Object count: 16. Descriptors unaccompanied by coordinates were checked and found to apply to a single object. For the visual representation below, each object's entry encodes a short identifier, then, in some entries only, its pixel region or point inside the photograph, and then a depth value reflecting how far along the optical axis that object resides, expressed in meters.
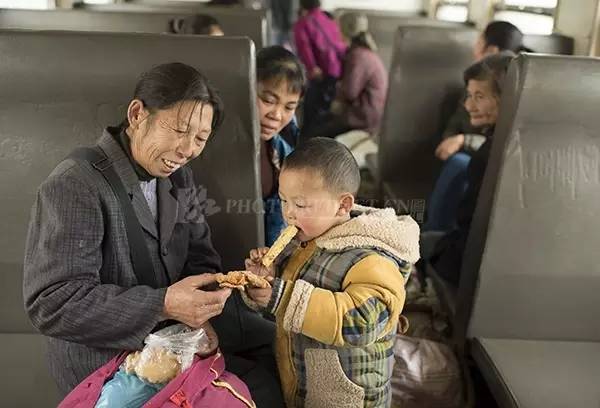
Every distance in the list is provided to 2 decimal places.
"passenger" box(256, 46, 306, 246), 1.77
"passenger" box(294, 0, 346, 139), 5.18
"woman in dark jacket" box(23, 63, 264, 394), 1.20
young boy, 1.21
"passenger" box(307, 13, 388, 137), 4.25
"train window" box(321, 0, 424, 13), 7.61
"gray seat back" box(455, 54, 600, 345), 1.56
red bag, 1.20
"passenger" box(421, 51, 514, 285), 2.10
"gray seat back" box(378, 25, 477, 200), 2.84
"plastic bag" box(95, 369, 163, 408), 1.21
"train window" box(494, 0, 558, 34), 3.84
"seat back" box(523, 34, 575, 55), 3.30
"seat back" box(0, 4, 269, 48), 2.97
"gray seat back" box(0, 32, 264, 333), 1.52
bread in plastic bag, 1.25
